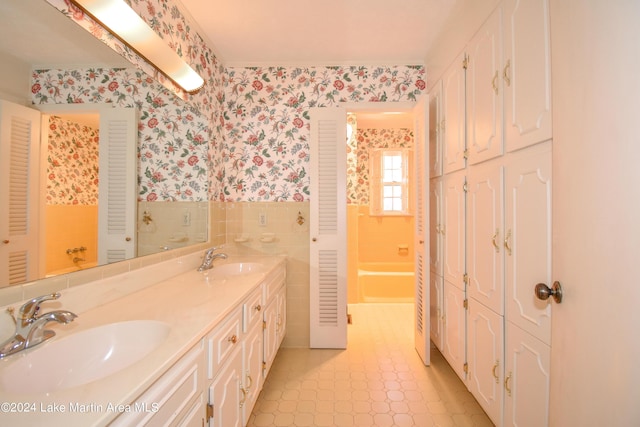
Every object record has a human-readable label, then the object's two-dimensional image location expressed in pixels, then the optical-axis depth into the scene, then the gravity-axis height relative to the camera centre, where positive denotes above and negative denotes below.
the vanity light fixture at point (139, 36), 1.18 +0.87
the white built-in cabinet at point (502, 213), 1.07 +0.01
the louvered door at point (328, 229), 2.43 -0.12
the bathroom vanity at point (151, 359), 0.56 -0.38
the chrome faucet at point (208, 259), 1.83 -0.29
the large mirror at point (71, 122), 0.90 +0.37
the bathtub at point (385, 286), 3.78 -0.98
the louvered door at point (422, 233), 2.09 -0.14
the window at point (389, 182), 4.40 +0.52
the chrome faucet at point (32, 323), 0.76 -0.30
